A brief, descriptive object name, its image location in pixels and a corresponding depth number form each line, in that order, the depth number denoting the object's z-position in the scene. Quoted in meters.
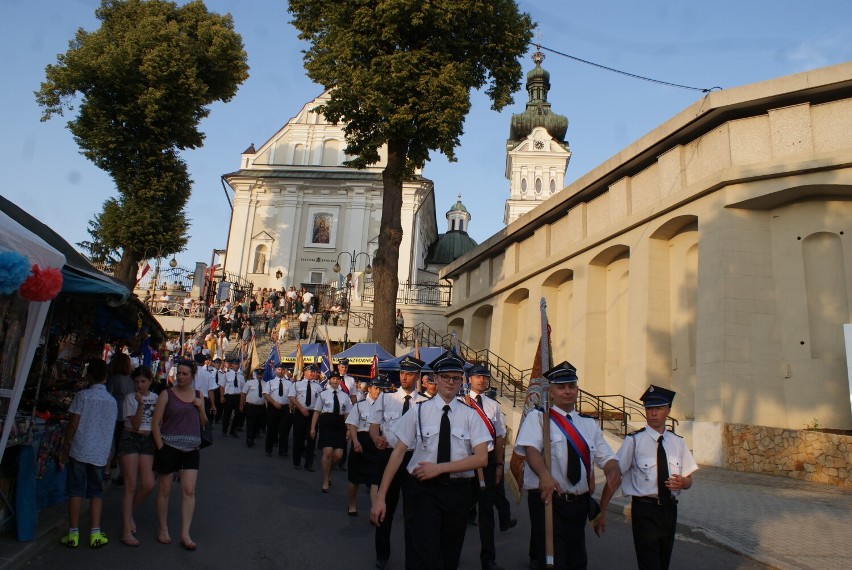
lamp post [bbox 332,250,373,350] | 33.88
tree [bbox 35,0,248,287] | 26.91
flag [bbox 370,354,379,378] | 16.53
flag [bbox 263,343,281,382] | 17.96
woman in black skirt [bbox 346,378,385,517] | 9.55
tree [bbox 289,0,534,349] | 19.73
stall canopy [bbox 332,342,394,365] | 18.17
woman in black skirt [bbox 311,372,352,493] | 11.88
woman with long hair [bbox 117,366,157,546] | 7.27
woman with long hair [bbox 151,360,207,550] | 7.26
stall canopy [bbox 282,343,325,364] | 19.76
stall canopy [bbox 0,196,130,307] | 7.46
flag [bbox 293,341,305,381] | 18.54
